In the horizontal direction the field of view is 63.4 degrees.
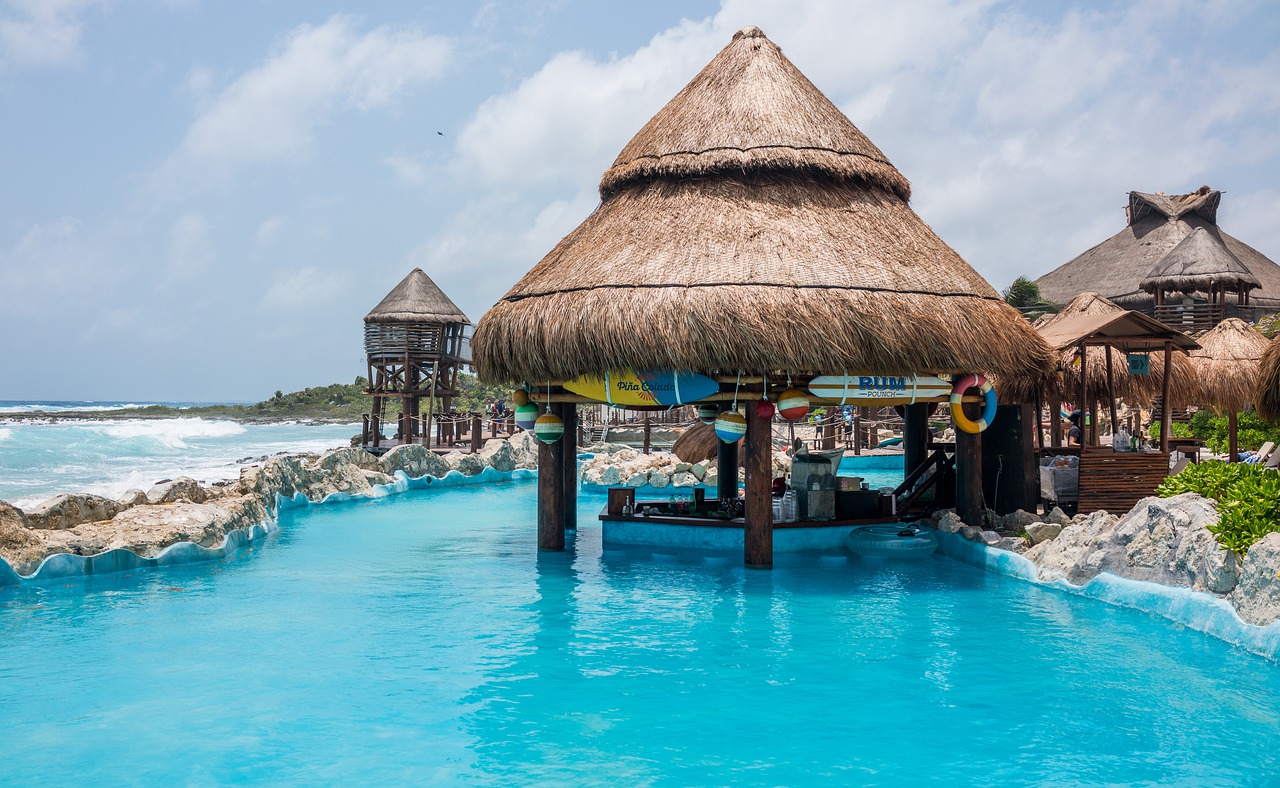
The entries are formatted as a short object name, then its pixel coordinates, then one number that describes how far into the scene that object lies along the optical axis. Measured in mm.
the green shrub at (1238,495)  8344
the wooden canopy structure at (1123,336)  12445
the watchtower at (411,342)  30828
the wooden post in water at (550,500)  12586
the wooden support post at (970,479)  12719
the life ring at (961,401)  11680
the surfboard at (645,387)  10891
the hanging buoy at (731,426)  11094
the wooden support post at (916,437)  15250
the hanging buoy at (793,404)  11094
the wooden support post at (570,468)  14211
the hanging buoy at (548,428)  12258
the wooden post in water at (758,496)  11008
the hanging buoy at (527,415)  12453
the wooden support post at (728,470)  15547
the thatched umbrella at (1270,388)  10070
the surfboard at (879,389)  11234
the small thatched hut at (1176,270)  31125
